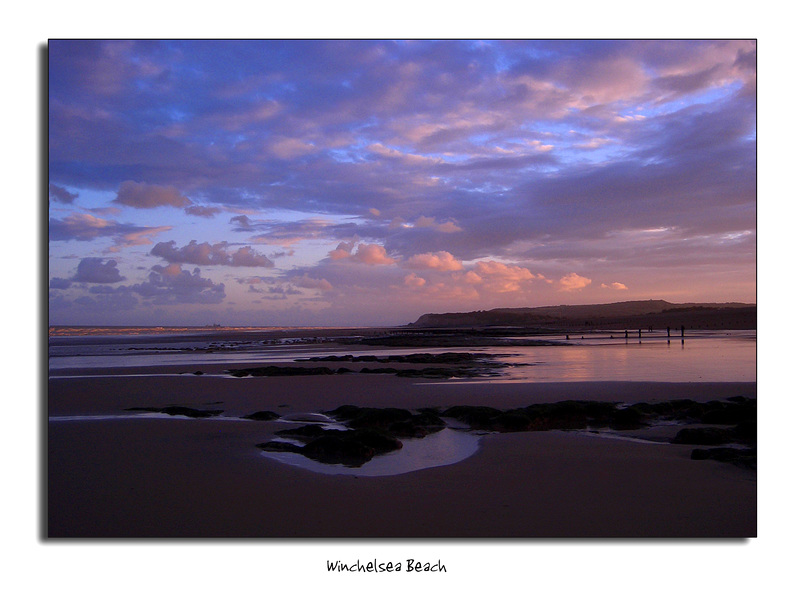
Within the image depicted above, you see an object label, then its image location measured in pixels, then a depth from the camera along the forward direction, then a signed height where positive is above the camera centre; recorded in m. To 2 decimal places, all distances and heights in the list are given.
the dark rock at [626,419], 7.85 -1.86
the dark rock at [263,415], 8.76 -1.96
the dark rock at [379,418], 8.05 -1.86
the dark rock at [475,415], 8.00 -1.86
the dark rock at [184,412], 9.02 -1.97
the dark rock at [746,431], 6.64 -1.75
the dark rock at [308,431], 7.36 -1.89
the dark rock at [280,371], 15.20 -2.08
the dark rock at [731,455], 5.82 -1.84
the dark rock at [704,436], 6.63 -1.79
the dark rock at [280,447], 6.67 -1.94
